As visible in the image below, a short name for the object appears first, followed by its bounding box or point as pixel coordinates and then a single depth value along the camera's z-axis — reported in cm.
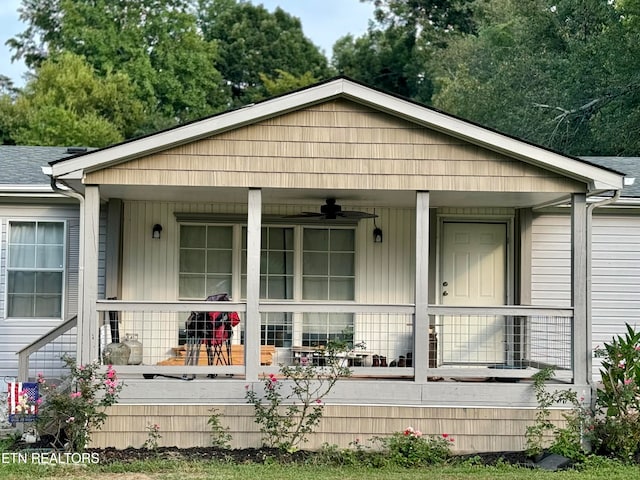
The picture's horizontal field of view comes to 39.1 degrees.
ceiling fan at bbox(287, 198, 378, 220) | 1134
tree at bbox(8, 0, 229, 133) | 3838
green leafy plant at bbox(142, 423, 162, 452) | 934
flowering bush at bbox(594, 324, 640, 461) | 920
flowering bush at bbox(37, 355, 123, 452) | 898
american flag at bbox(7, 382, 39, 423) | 944
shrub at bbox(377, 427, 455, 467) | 903
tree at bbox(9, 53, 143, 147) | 3028
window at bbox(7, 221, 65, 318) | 1202
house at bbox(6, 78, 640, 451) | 945
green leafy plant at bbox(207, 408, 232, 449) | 936
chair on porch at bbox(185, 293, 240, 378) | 1030
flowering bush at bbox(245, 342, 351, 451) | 920
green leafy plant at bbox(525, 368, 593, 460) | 925
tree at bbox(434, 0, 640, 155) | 2291
